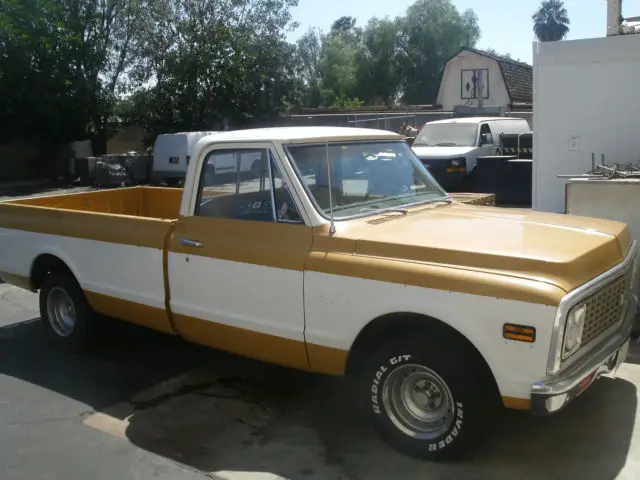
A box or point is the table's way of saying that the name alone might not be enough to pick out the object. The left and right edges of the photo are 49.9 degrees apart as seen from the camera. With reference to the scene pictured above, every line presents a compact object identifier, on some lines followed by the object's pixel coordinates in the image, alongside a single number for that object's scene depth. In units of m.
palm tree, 72.31
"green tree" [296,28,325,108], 54.47
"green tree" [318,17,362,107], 57.34
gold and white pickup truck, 3.51
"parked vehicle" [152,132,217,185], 21.31
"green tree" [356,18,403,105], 56.16
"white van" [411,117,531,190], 15.36
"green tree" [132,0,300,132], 29.02
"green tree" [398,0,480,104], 54.88
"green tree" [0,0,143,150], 24.34
